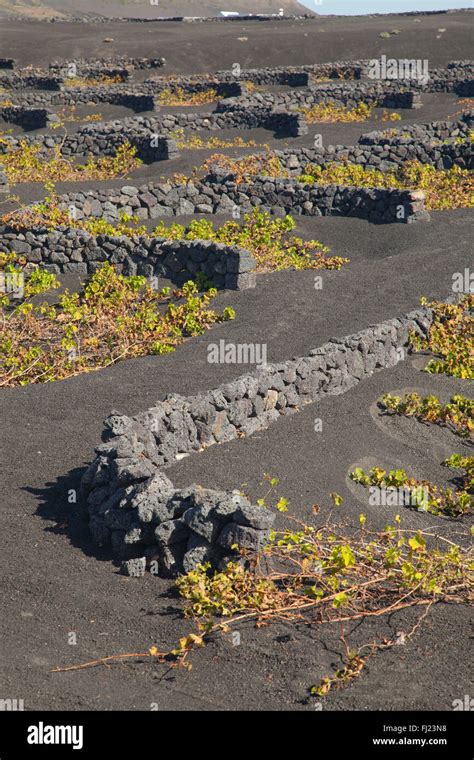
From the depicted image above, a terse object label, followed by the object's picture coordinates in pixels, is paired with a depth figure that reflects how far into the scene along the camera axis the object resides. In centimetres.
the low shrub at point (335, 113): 3719
